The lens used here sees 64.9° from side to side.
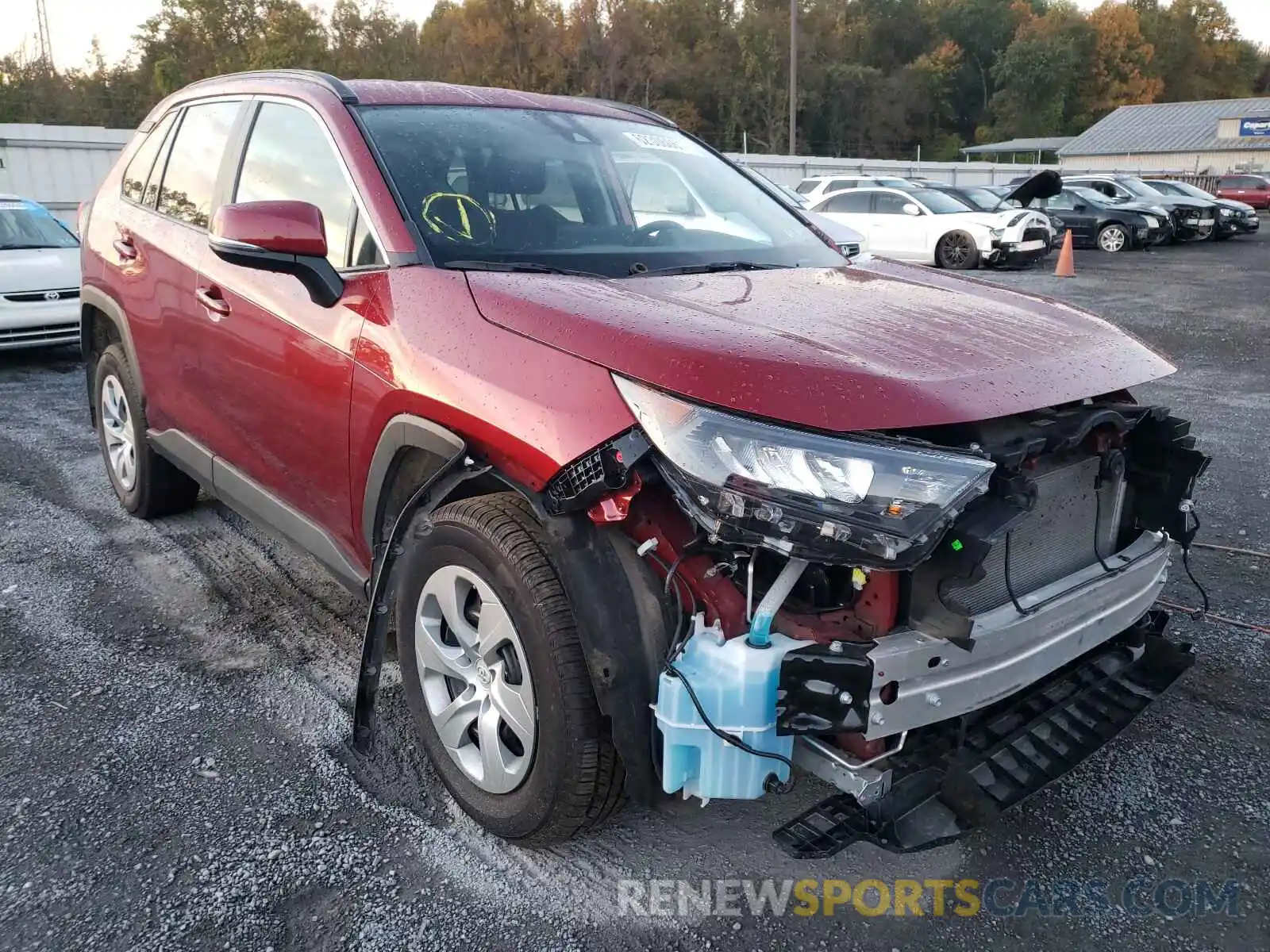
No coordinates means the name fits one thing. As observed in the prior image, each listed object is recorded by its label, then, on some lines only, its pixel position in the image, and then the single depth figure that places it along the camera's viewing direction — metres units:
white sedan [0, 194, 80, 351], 9.02
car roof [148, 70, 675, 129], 3.23
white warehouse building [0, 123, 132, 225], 17.55
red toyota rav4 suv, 2.02
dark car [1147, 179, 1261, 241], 24.69
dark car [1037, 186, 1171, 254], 22.45
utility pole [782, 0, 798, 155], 35.22
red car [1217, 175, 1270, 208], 36.00
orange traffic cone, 16.92
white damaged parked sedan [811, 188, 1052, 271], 17.97
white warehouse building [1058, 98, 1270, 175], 55.72
